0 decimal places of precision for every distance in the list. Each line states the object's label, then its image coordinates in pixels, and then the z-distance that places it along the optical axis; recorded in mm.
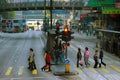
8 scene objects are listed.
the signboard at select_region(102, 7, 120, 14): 52281
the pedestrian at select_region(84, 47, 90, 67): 31139
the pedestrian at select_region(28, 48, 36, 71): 29256
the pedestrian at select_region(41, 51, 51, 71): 28425
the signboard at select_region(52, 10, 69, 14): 94812
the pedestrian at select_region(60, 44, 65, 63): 32656
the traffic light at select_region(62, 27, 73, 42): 27844
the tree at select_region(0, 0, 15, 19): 145250
